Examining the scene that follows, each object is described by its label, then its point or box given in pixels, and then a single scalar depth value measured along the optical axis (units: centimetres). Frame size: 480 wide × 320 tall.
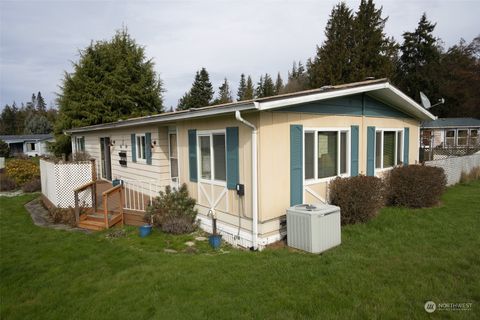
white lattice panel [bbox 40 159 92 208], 838
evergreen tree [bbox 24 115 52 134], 5341
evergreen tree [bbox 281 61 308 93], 4796
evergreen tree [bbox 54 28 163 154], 1872
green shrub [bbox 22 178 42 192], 1344
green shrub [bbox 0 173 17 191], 1415
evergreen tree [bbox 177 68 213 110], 4528
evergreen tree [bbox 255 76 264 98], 5679
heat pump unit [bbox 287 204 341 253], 510
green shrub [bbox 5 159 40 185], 1470
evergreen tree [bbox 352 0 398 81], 2881
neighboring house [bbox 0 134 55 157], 3962
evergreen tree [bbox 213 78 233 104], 6231
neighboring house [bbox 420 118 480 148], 2841
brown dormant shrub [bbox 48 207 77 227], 785
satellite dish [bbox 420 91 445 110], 1121
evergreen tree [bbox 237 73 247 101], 6700
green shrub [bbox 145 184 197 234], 664
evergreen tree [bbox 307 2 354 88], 2933
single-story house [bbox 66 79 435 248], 548
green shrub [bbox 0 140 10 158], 3284
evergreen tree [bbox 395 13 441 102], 3722
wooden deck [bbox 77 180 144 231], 734
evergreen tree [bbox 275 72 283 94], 6797
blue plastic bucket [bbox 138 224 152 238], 658
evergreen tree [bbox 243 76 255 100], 5679
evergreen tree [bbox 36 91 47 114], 9159
